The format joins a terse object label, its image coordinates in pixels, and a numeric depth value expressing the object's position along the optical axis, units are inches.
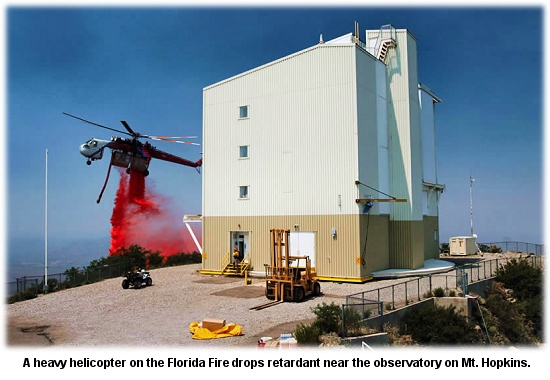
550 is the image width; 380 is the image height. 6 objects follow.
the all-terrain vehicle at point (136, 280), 960.3
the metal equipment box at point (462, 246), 1624.0
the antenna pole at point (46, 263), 971.9
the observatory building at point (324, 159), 989.8
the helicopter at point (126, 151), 1384.1
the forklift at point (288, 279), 795.4
